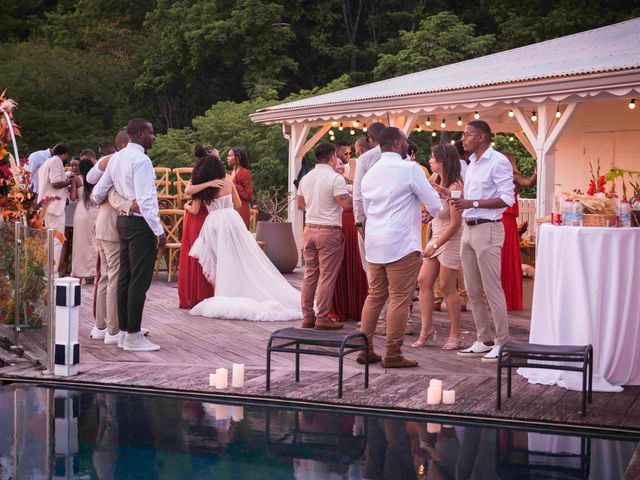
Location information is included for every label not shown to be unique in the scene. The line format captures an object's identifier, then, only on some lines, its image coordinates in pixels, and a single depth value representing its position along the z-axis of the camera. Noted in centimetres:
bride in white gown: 1191
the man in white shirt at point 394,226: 802
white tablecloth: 752
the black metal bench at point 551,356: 693
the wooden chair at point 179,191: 1566
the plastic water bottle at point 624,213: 768
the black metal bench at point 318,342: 747
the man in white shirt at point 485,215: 848
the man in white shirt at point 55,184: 1430
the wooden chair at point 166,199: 1570
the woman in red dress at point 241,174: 1420
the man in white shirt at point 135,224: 901
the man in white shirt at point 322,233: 1023
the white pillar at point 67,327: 809
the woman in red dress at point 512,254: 1152
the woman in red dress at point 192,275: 1224
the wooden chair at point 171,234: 1485
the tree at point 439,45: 3172
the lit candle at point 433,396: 721
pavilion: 1223
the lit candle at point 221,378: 780
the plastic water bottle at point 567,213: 779
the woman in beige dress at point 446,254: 920
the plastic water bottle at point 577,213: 774
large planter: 1605
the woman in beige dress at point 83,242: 1455
